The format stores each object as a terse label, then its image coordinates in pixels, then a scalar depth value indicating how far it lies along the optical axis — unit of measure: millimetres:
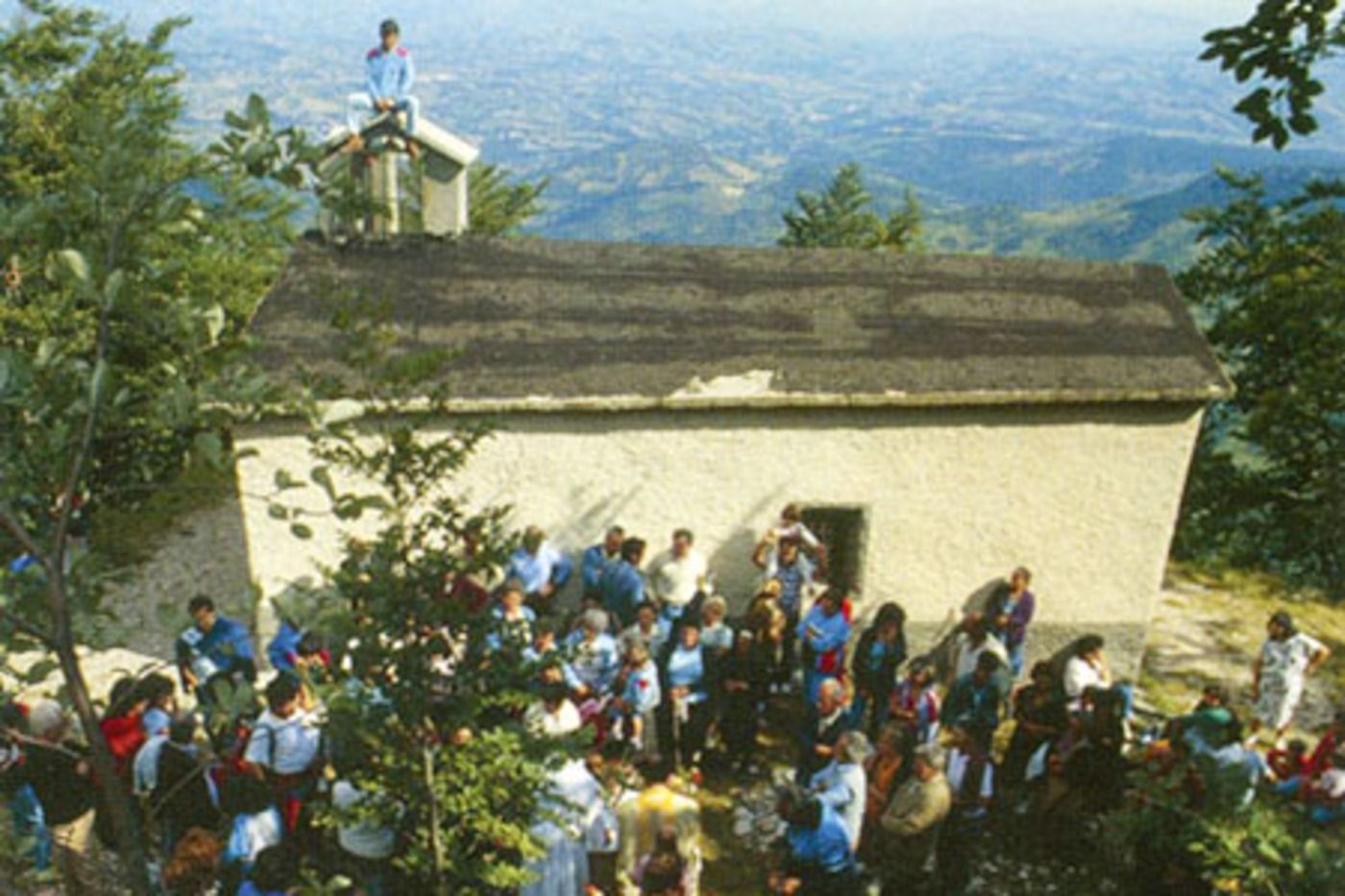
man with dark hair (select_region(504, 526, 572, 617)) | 9984
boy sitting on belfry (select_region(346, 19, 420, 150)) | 12891
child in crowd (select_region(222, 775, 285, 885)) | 6500
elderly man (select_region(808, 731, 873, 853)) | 7270
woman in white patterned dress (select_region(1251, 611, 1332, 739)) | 9844
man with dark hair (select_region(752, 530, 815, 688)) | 10297
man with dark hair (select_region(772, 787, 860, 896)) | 6977
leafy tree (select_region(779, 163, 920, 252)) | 39375
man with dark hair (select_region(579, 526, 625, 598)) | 10211
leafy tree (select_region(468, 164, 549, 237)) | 32812
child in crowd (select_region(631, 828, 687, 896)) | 6691
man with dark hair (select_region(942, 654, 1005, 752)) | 8703
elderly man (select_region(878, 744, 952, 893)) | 7375
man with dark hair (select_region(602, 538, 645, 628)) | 10000
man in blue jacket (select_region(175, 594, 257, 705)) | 8258
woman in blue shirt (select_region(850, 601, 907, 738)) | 9273
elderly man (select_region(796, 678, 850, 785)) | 8281
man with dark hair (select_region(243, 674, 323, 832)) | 7176
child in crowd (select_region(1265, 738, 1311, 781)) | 8602
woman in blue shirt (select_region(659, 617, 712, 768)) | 9172
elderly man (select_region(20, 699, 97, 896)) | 6922
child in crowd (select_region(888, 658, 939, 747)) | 8570
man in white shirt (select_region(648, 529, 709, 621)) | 10273
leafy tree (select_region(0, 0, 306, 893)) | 3242
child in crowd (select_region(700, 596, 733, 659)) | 9330
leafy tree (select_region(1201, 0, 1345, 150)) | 5398
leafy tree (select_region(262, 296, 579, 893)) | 4367
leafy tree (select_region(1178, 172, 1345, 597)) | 16609
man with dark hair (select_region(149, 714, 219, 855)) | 6836
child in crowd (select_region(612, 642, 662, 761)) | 8633
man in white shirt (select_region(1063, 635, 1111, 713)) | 9203
